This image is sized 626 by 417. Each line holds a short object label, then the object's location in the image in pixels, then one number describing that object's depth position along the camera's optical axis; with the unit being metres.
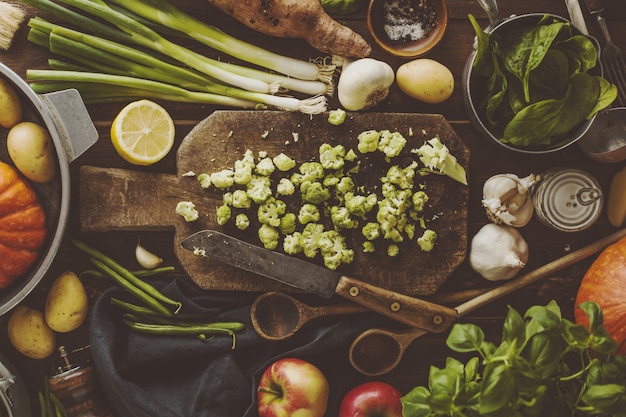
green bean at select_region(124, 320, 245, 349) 0.89
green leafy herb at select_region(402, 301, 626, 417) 0.67
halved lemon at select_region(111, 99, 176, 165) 0.87
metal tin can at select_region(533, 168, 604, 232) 0.90
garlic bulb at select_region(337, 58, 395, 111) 0.87
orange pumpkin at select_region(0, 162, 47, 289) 0.83
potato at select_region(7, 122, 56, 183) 0.84
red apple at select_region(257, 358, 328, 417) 0.85
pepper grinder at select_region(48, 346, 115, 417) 0.88
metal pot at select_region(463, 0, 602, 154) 0.85
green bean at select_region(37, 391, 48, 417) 0.89
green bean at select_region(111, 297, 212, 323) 0.89
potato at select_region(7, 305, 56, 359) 0.90
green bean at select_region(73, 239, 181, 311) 0.89
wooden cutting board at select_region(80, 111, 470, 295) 0.89
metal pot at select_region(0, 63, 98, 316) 0.80
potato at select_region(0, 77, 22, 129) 0.84
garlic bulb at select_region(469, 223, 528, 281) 0.88
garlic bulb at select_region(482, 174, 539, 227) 0.88
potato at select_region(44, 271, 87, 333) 0.89
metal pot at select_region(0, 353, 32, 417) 0.85
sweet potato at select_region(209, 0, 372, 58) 0.88
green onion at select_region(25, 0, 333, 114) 0.88
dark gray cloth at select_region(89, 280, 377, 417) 0.88
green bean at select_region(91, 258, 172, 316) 0.89
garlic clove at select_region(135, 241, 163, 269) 0.90
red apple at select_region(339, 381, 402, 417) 0.87
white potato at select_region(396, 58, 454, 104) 0.89
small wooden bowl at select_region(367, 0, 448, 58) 0.90
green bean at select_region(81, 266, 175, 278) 0.90
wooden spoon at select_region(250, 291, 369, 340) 0.89
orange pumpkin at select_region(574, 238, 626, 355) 0.84
